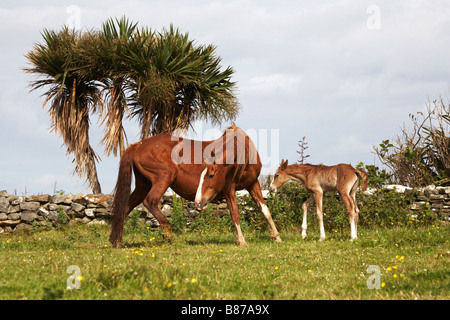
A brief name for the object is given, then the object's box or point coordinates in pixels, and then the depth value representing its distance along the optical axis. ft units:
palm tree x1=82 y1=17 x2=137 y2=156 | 60.49
